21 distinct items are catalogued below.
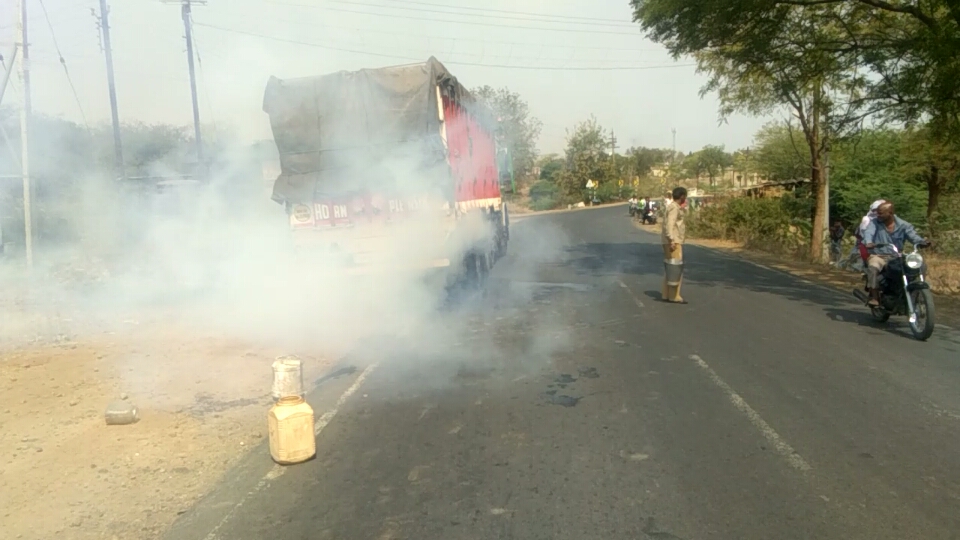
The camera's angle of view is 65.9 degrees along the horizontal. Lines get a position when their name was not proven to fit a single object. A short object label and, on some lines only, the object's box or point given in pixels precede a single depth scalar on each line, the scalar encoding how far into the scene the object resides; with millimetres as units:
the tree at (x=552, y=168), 71162
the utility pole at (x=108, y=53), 19562
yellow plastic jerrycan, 4684
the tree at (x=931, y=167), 19500
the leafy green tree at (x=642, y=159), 78562
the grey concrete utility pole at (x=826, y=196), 18000
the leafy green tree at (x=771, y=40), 11820
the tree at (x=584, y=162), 68625
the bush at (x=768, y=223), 21178
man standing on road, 10812
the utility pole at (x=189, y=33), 19125
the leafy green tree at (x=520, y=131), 62688
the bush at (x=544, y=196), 65625
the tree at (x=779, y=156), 32031
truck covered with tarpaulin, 10297
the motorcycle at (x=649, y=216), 36125
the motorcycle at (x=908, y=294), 7841
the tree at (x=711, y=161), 77688
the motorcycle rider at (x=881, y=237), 8656
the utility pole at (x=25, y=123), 9672
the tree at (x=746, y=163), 38225
